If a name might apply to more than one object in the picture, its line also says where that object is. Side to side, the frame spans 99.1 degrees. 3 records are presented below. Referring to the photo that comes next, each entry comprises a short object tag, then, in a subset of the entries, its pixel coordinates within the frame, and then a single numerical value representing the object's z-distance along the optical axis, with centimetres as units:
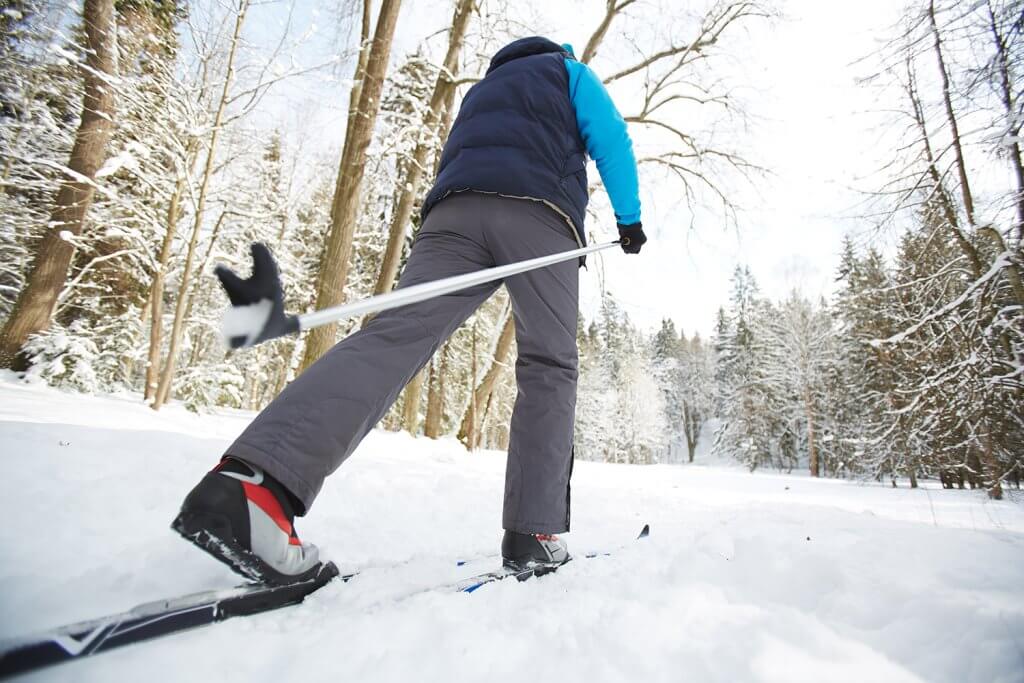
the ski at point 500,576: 122
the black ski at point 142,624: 66
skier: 111
